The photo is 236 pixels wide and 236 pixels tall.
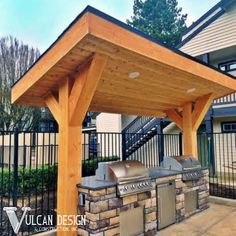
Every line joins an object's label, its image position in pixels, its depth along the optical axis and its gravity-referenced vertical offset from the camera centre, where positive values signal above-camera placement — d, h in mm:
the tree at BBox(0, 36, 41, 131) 13859 +3660
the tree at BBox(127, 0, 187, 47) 19156 +9991
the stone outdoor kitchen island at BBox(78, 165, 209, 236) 3287 -1067
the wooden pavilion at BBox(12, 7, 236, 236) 2664 +957
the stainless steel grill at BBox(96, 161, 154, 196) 3540 -585
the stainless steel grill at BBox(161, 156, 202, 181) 4871 -603
